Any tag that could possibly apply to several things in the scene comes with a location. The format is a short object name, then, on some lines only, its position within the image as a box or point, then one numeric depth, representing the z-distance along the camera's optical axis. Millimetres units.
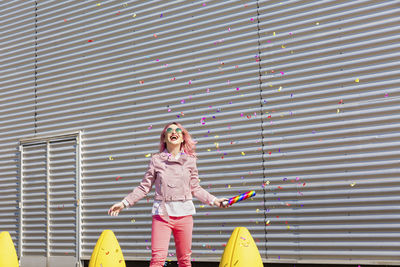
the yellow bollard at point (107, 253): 6371
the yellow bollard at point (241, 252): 5359
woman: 5430
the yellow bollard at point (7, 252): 7613
